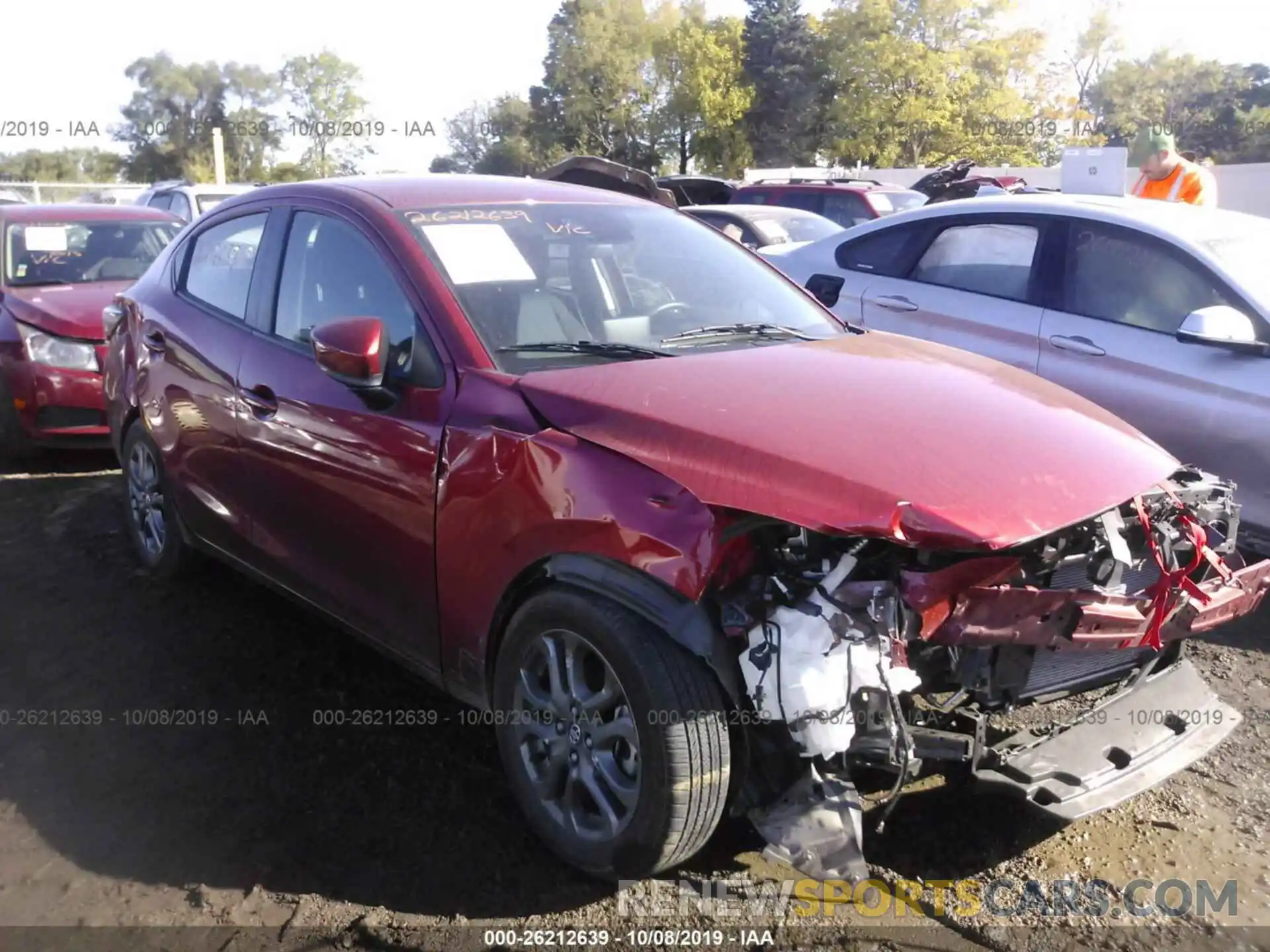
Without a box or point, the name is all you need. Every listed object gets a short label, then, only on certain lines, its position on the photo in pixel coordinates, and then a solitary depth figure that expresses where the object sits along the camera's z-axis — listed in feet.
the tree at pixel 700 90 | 164.76
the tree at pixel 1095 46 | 167.43
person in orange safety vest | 23.85
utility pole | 75.15
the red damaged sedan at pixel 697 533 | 8.08
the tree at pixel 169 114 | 144.66
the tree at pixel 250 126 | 139.03
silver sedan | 14.82
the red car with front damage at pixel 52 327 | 21.59
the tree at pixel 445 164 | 153.79
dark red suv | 43.04
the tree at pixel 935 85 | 140.15
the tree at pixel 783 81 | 164.76
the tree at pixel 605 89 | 176.76
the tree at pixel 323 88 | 157.89
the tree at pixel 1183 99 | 171.32
